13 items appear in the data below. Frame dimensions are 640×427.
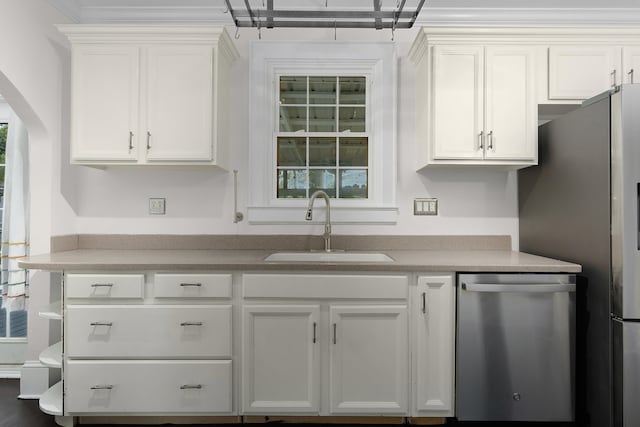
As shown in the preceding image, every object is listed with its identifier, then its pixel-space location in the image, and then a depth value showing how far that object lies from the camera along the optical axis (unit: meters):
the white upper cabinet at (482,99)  2.36
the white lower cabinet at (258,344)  2.04
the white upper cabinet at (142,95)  2.36
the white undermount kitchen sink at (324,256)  2.59
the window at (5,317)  2.86
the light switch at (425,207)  2.75
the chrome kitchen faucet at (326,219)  2.57
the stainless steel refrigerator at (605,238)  1.77
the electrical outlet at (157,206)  2.76
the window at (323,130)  2.73
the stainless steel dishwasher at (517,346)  1.99
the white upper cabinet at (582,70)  2.36
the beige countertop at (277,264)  2.00
